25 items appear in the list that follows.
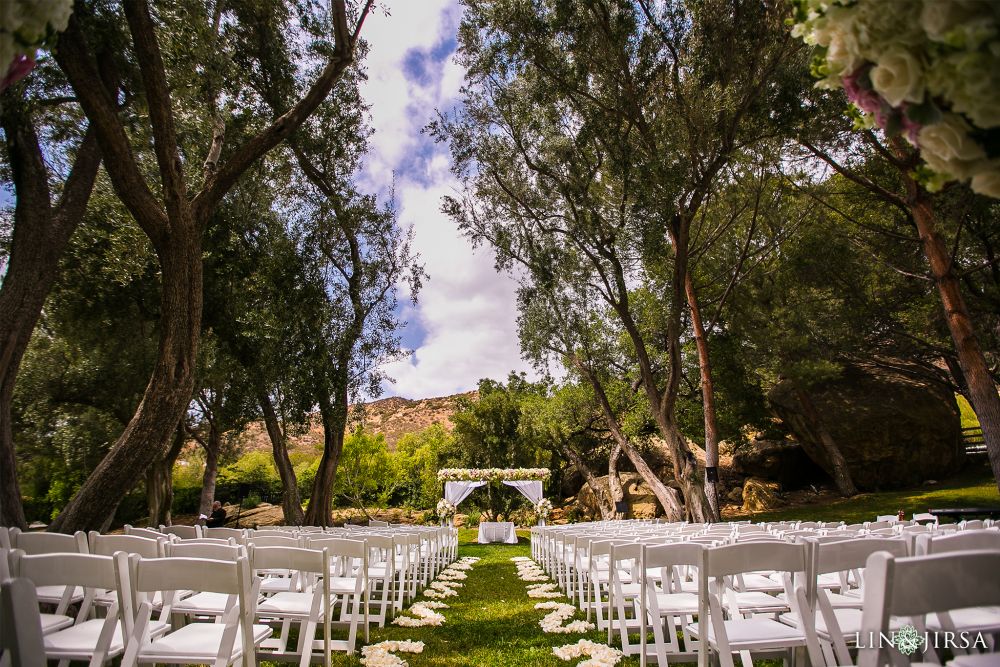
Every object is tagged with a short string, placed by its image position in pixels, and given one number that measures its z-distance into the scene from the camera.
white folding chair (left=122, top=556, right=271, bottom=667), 2.71
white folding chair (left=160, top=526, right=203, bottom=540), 6.18
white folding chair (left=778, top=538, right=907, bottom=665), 2.85
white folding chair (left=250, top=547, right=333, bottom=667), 3.53
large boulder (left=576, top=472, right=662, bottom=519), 22.47
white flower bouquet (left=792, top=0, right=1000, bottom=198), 1.29
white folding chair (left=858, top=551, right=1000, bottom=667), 1.80
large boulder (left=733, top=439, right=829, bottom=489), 22.77
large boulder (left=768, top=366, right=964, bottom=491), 19.05
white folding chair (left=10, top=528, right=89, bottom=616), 3.99
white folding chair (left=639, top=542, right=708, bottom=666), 3.61
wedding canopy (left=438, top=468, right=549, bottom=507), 19.84
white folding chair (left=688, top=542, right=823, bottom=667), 2.93
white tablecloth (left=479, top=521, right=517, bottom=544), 18.89
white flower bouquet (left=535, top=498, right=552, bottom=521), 18.56
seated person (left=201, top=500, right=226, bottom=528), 18.48
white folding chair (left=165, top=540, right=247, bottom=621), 3.62
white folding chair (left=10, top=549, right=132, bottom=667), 2.73
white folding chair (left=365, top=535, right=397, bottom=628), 5.88
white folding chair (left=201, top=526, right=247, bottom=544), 5.39
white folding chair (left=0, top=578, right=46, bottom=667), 1.94
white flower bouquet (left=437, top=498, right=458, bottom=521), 18.18
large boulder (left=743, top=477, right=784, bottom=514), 20.02
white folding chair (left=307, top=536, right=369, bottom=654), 4.72
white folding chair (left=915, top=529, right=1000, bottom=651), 2.84
